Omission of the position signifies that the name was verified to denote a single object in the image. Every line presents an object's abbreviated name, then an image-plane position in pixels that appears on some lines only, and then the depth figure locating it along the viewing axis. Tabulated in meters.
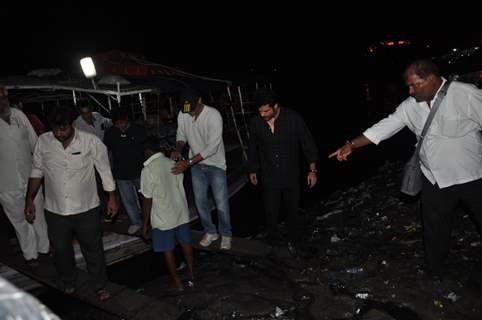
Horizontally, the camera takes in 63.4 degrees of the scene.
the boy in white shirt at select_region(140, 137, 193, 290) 4.11
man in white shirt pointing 3.40
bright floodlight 9.02
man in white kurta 4.62
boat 5.93
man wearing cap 4.83
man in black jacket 4.80
